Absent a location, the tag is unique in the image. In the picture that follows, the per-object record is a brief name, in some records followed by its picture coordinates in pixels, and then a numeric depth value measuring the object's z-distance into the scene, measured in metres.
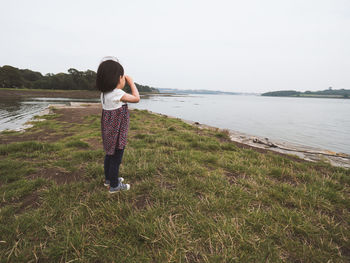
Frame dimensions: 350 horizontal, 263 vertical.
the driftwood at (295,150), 7.46
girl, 2.33
